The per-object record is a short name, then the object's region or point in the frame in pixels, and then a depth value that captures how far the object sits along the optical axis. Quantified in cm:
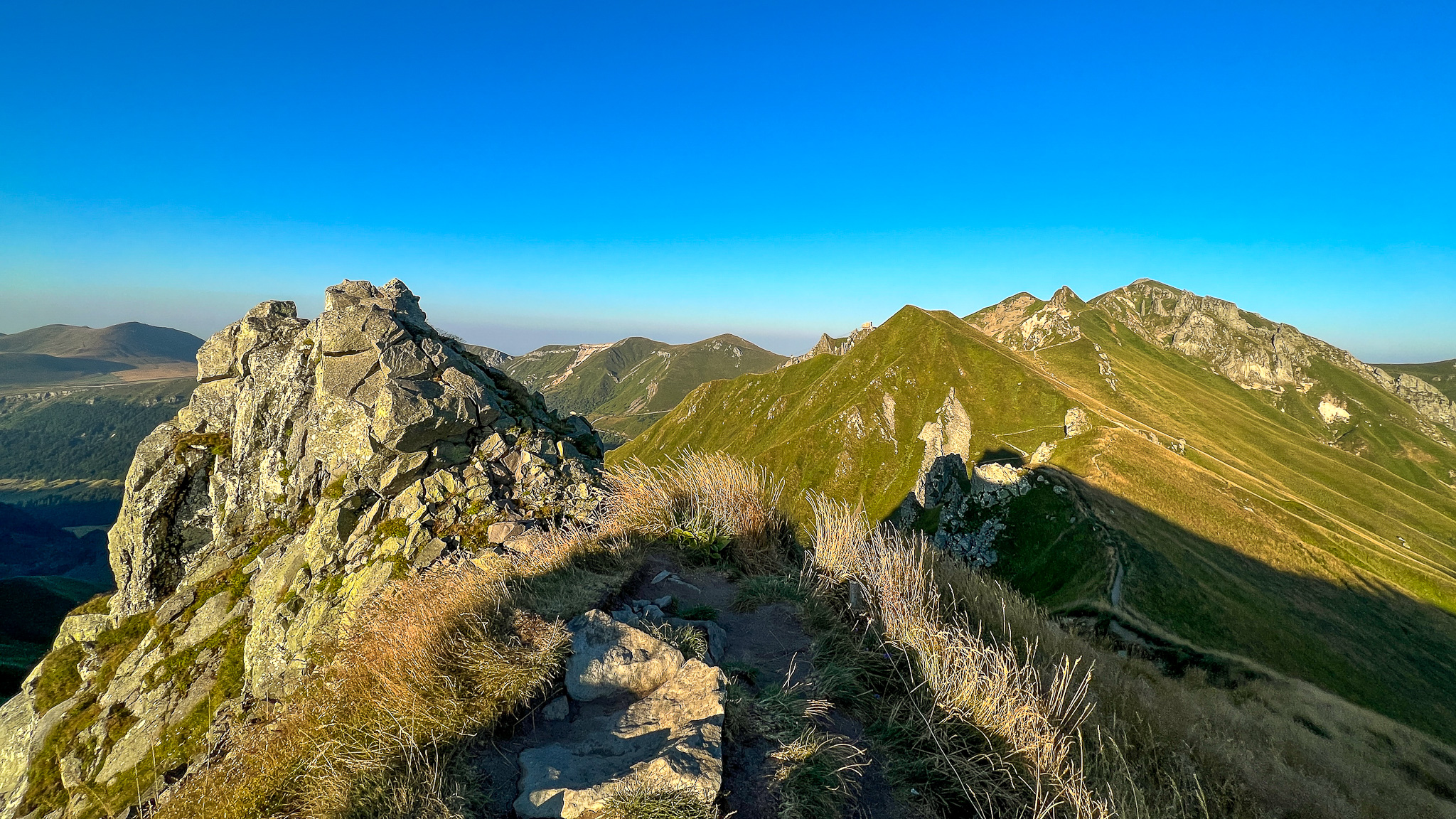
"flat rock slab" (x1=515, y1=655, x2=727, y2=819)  370
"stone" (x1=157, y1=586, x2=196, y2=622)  1488
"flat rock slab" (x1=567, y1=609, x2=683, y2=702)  510
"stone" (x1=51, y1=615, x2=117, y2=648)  1722
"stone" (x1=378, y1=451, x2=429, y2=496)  1335
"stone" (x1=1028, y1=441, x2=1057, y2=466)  7466
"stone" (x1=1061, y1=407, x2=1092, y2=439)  8546
